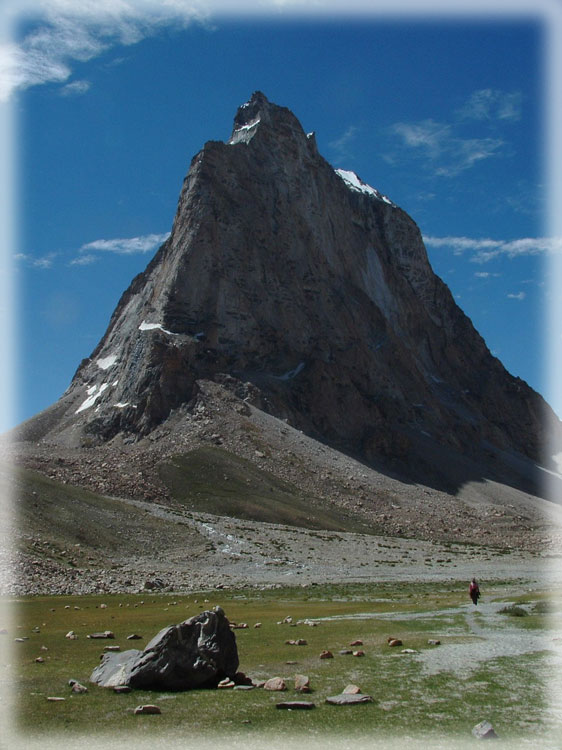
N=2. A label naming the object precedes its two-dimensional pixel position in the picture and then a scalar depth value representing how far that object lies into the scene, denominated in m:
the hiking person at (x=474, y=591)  34.44
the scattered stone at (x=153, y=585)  49.34
